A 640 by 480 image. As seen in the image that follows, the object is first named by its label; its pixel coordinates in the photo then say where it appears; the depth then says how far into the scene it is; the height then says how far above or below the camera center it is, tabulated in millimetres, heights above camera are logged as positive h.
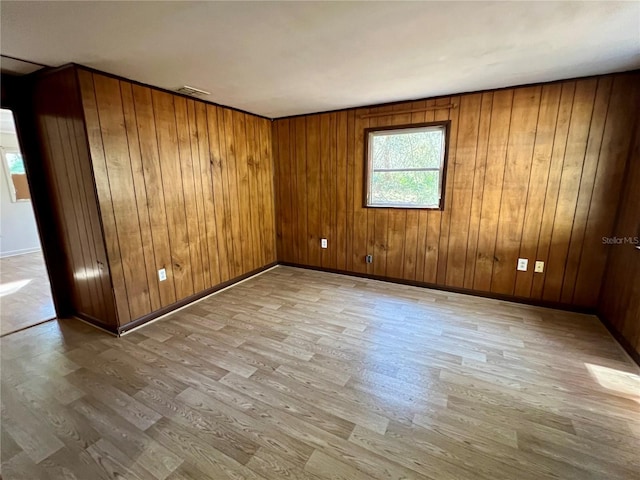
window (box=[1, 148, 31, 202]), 5250 +252
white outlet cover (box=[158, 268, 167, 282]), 2819 -874
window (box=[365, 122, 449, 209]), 3188 +209
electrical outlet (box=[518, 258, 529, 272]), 2938 -836
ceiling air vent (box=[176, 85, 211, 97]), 2639 +898
